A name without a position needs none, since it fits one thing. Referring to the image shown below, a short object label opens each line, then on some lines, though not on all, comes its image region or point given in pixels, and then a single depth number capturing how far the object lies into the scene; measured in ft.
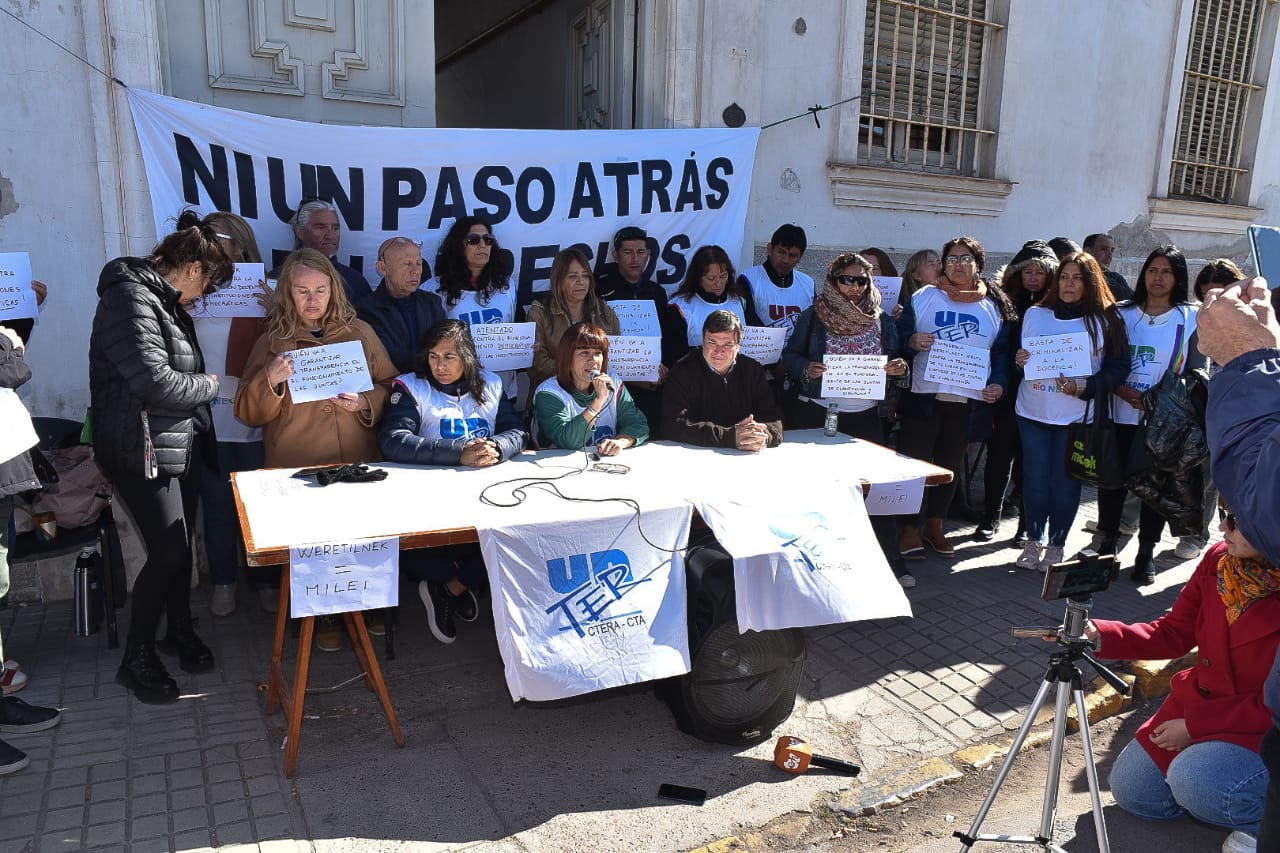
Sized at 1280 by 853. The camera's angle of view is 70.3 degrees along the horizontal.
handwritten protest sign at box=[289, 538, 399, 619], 9.39
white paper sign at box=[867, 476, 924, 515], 12.81
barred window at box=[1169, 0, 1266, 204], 31.81
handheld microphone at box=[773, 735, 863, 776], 11.10
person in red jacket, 9.27
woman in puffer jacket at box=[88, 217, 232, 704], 11.18
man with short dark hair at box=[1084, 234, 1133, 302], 23.03
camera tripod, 8.04
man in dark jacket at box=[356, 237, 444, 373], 14.23
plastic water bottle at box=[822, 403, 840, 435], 15.21
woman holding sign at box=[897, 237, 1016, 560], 16.56
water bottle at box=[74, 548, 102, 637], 12.96
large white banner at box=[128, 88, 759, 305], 15.53
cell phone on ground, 10.51
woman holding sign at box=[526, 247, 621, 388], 15.69
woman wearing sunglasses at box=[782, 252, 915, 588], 15.81
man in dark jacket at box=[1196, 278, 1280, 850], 6.16
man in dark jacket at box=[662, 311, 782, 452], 14.26
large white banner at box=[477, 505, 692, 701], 10.14
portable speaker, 11.22
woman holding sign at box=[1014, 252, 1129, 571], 16.40
